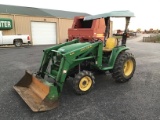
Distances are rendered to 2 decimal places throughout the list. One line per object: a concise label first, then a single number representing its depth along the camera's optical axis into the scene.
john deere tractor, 2.79
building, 13.20
